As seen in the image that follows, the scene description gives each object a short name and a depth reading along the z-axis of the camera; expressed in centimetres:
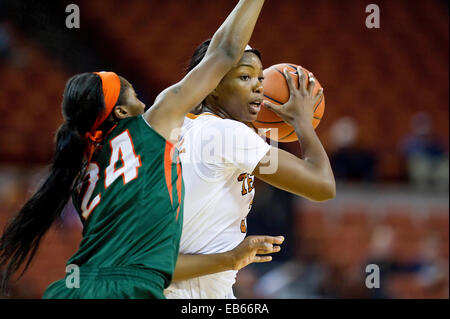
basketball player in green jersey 425
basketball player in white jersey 508
